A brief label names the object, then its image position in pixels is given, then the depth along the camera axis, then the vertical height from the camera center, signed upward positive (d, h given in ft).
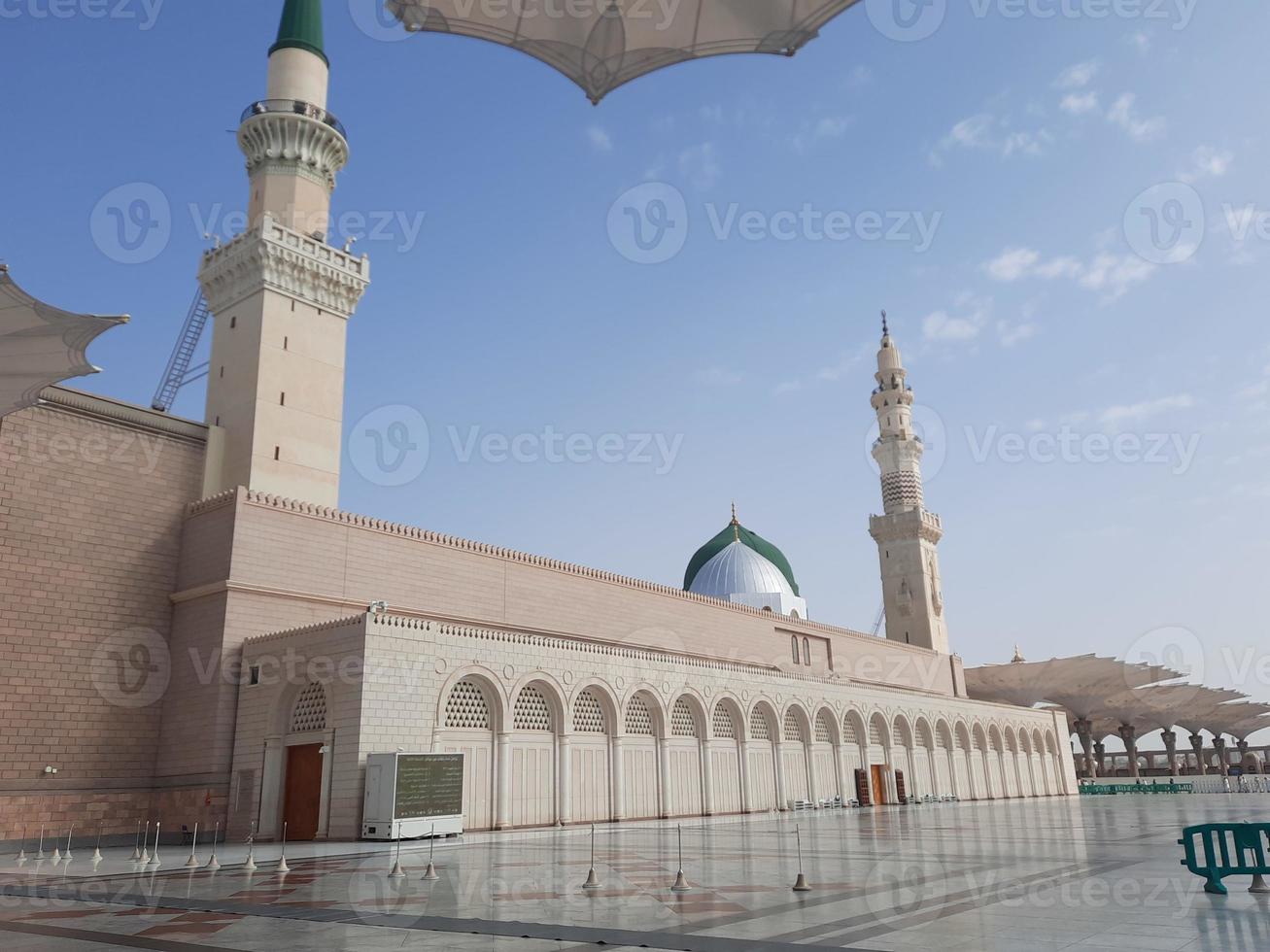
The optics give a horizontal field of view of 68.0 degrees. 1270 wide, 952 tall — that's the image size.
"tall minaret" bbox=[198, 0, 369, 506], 88.69 +46.89
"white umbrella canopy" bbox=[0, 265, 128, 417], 39.93 +19.40
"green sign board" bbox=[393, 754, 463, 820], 61.57 -0.15
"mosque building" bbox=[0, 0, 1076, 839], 68.74 +11.34
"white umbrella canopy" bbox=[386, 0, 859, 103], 29.45 +23.12
